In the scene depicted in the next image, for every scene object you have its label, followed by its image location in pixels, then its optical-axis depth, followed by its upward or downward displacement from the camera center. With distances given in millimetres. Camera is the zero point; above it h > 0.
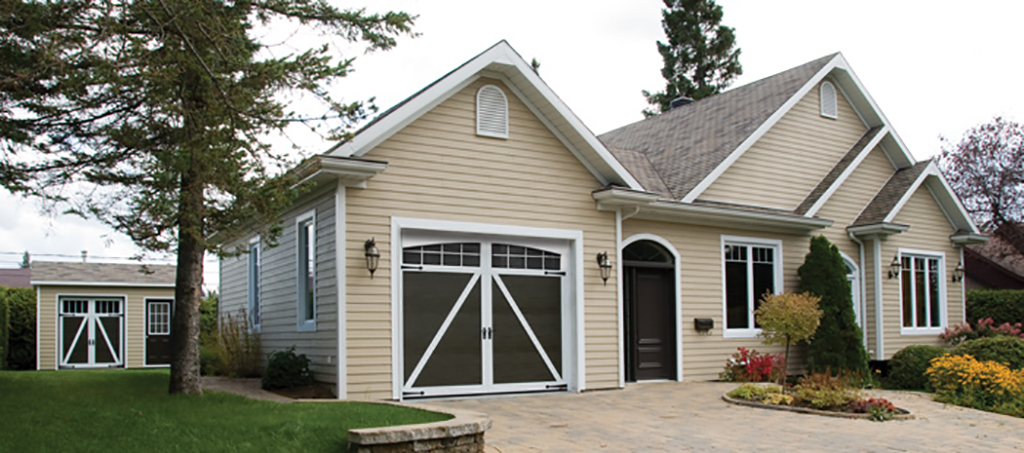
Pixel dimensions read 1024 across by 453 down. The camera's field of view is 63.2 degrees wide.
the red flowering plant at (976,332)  17312 -1255
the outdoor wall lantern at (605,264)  12930 +162
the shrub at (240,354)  14469 -1363
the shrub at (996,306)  22844 -921
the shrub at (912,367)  15609 -1785
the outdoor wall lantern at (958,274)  19047 -25
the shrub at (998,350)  14258 -1361
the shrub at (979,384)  11953 -1668
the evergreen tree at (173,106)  7566 +1750
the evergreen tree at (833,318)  15070 -819
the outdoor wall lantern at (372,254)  10844 +279
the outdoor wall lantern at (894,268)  17484 +108
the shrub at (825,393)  10906 -1587
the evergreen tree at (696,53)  35625 +9547
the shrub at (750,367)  14719 -1655
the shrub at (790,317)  12453 -653
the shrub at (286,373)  11195 -1308
